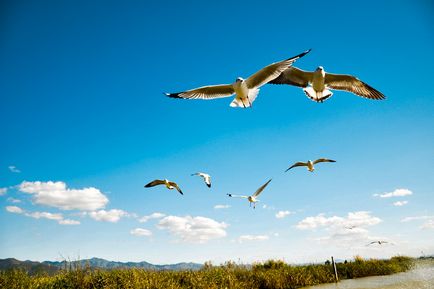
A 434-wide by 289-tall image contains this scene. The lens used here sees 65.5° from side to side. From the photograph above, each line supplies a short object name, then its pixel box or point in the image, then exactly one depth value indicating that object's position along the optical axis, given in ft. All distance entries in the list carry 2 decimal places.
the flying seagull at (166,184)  32.89
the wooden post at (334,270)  67.59
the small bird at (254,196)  45.75
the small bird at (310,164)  38.86
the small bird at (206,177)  34.90
